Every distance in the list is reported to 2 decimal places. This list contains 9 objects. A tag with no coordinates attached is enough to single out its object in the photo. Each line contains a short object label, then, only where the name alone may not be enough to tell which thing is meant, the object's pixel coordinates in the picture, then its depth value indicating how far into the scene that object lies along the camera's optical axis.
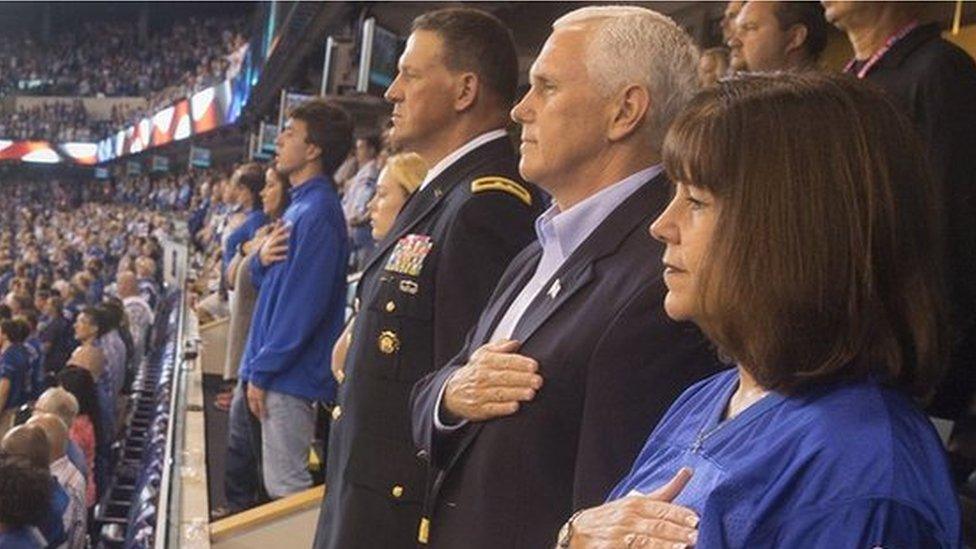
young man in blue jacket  3.07
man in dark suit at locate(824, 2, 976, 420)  1.60
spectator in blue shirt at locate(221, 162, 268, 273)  5.39
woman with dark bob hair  0.79
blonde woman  2.55
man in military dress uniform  1.80
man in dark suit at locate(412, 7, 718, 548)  1.26
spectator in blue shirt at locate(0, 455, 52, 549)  2.76
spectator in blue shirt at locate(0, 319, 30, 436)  5.52
